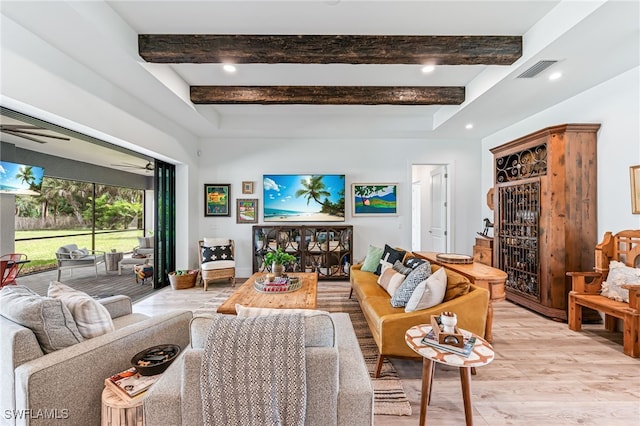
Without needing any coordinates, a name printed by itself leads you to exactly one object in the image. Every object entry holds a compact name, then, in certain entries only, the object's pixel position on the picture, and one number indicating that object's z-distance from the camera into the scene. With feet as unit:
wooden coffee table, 7.61
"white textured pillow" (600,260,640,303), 8.02
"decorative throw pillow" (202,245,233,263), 14.30
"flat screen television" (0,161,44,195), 9.52
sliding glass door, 14.01
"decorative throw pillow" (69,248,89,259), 14.56
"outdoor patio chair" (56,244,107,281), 14.19
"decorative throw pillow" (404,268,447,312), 6.44
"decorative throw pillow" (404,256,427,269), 8.48
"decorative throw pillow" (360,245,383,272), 11.67
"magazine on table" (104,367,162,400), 3.86
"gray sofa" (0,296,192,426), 3.57
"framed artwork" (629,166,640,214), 8.40
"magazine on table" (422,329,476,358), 4.66
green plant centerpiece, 10.06
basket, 13.67
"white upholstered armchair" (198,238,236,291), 13.73
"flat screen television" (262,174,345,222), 15.97
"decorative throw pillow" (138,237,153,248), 20.34
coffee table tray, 9.09
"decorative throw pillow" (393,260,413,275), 8.68
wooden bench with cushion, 7.54
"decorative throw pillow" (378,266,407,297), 8.41
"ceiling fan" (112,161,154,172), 18.83
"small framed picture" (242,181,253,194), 16.15
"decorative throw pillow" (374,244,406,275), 10.62
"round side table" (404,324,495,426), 4.46
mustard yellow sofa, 6.26
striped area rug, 5.65
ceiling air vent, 8.08
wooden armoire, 9.71
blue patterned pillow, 7.27
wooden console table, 7.61
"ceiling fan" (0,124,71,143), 7.75
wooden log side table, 3.79
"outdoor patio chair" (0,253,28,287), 8.80
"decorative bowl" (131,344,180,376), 4.17
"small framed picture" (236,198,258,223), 16.19
